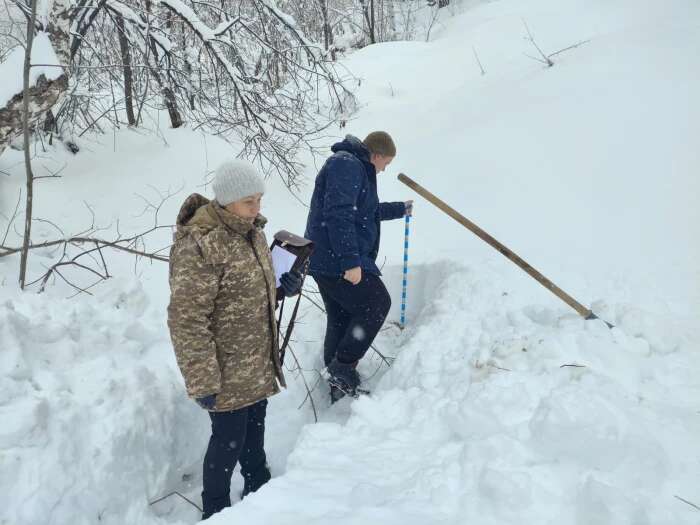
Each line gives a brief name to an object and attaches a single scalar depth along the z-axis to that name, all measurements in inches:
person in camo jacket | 82.2
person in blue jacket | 119.2
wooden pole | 129.9
